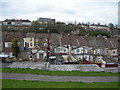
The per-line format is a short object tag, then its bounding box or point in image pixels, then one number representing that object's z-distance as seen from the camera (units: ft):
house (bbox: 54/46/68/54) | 98.32
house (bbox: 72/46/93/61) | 90.84
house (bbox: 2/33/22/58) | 93.30
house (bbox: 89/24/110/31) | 351.87
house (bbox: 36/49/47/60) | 88.94
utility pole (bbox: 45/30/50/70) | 65.07
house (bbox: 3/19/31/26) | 314.47
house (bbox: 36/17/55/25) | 314.74
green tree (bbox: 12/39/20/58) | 88.54
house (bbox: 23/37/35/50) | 113.39
